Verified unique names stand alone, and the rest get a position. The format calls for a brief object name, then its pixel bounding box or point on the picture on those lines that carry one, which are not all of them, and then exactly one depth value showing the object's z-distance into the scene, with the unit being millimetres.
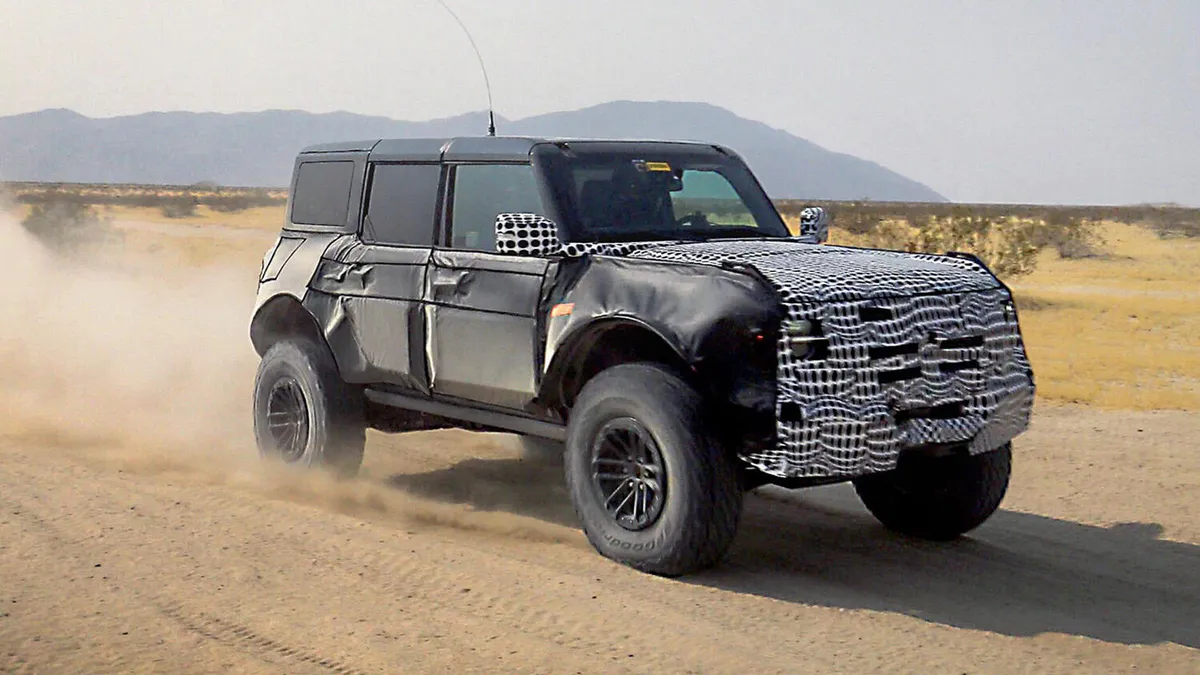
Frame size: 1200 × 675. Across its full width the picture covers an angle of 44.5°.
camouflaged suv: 6199
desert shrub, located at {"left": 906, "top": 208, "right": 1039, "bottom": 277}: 28844
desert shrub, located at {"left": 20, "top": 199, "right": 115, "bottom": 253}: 35125
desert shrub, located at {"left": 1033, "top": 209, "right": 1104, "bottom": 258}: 42625
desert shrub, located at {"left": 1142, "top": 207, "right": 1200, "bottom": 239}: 60156
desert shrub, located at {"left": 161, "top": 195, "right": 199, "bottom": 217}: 66688
